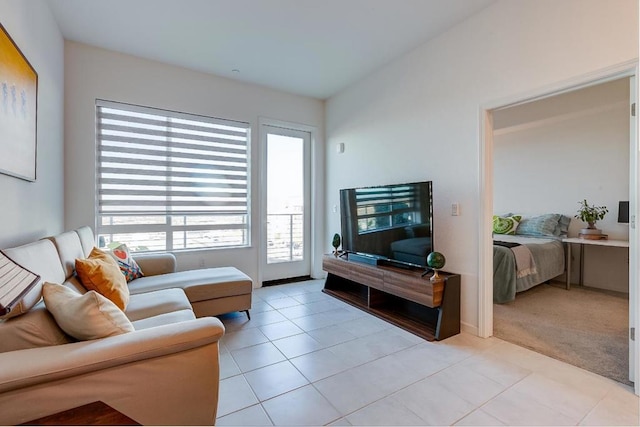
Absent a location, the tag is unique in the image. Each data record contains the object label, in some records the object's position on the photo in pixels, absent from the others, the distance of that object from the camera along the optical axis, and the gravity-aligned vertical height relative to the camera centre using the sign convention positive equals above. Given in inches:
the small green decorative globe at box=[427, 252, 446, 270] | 97.5 -16.0
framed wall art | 63.2 +25.3
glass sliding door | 163.5 +6.4
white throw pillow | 47.0 -16.4
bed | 130.8 -22.3
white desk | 134.3 -14.3
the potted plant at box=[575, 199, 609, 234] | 149.4 -1.4
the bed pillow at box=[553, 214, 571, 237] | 165.8 -7.3
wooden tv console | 97.0 -30.8
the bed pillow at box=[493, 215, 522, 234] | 180.7 -6.6
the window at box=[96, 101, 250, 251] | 127.6 +16.8
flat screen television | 104.3 -3.2
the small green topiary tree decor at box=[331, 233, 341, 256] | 148.0 -14.4
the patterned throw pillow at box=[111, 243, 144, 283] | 102.6 -17.6
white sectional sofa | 38.6 -23.0
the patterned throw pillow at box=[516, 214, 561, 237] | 166.4 -7.1
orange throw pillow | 72.8 -16.9
